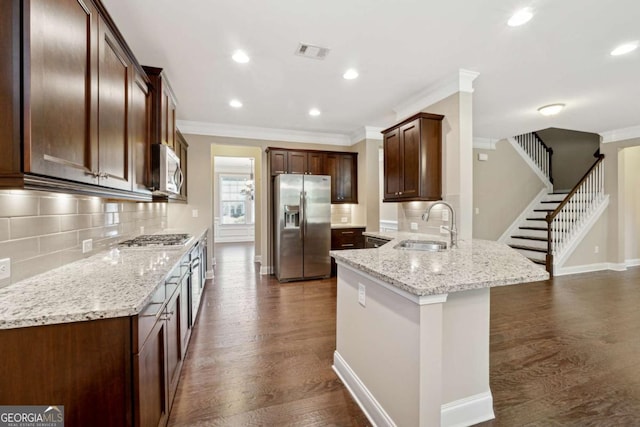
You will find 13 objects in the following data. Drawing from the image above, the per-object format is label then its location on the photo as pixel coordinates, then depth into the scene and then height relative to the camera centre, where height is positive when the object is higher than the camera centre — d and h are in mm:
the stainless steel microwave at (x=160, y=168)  2555 +408
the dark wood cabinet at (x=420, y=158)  3340 +662
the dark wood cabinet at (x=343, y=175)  5496 +741
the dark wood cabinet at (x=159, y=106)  2617 +1016
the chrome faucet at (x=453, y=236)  2476 -198
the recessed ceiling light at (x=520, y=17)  2117 +1480
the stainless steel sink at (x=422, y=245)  2636 -298
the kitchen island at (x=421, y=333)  1355 -655
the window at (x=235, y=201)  9875 +435
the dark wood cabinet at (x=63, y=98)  985 +491
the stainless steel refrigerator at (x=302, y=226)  4773 -211
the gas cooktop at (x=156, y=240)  2523 -253
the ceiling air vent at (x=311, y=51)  2582 +1496
